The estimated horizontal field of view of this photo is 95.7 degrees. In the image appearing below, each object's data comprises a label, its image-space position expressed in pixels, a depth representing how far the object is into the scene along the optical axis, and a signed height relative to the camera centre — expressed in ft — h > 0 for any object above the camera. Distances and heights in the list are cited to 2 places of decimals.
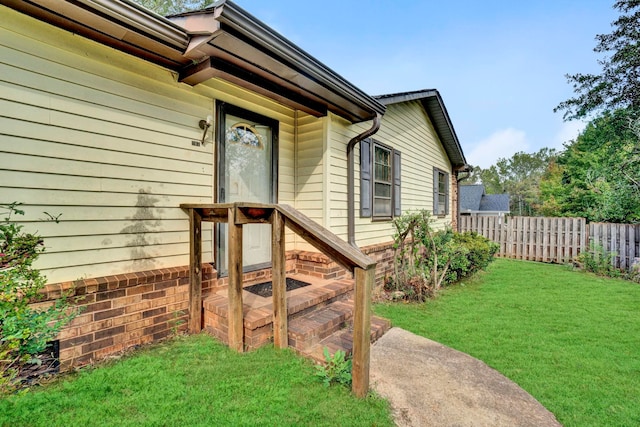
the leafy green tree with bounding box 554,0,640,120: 34.01 +17.02
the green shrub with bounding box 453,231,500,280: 21.20 -3.53
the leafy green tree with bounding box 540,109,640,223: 28.04 +3.38
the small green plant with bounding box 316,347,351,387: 7.57 -4.41
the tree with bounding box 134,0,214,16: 31.30 +22.78
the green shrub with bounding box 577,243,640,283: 22.26 -4.60
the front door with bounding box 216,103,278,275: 11.85 +1.72
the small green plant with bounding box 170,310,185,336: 10.07 -4.05
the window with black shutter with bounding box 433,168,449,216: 28.45 +1.63
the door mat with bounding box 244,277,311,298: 11.63 -3.44
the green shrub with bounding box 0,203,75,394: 5.02 -1.85
